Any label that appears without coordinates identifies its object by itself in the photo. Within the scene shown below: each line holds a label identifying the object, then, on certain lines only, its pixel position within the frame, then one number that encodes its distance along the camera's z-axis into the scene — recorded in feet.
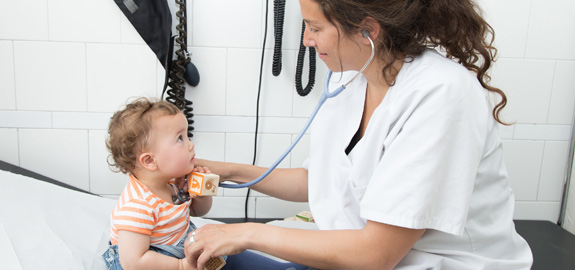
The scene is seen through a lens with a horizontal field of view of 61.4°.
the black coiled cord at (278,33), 5.81
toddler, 3.47
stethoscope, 3.44
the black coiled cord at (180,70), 5.79
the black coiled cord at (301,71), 5.96
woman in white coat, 3.12
